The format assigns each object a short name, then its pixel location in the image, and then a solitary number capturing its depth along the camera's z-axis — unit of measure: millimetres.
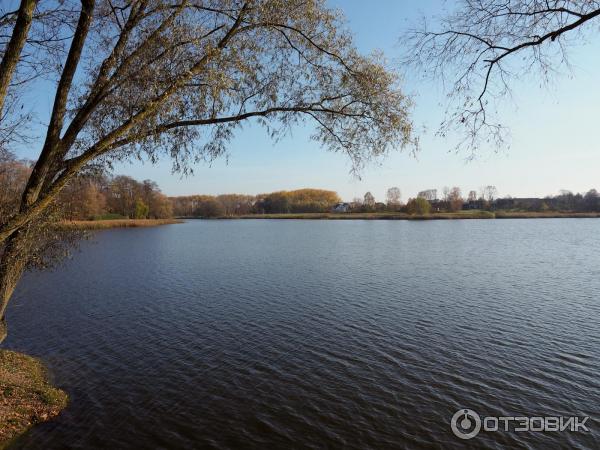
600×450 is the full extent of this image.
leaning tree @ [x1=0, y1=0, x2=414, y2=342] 6695
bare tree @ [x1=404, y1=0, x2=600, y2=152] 5302
